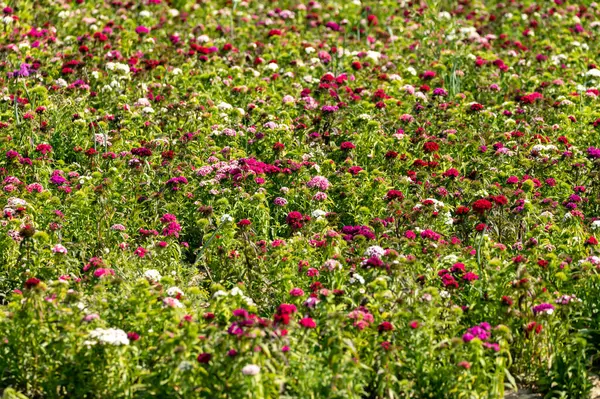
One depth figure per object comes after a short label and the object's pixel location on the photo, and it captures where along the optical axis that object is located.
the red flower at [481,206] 17.33
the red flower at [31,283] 14.46
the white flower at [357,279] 15.91
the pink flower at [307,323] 14.20
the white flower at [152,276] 15.78
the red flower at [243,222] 17.83
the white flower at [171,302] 14.70
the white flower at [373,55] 26.72
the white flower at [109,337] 13.67
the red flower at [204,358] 13.45
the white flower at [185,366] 13.45
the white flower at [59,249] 16.36
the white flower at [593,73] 25.42
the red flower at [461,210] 18.14
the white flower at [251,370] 13.04
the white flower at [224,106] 23.19
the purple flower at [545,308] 15.16
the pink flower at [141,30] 27.34
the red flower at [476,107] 22.98
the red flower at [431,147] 20.66
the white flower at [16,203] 17.83
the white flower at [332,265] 16.09
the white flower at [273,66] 26.11
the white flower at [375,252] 16.17
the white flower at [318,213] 18.50
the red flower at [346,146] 21.08
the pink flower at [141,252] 17.08
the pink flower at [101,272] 15.33
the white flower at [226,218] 17.73
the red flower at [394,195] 18.37
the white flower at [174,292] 15.52
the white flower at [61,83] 24.05
